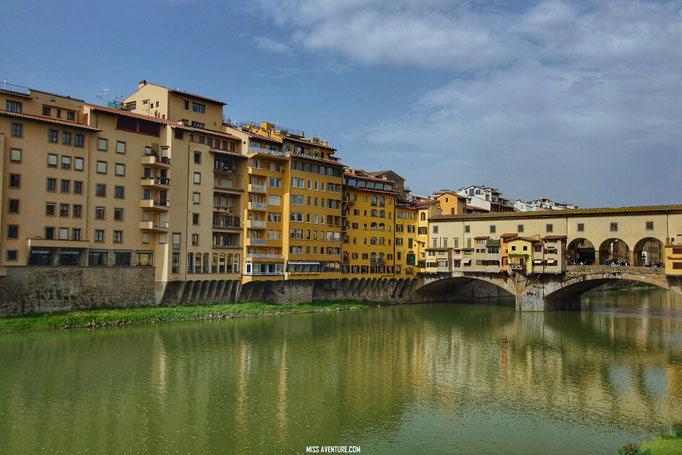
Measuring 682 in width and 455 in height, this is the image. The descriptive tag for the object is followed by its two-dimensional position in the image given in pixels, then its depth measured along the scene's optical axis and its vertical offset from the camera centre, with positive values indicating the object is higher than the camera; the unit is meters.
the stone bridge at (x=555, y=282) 64.19 -1.37
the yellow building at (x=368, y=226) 79.19 +5.99
